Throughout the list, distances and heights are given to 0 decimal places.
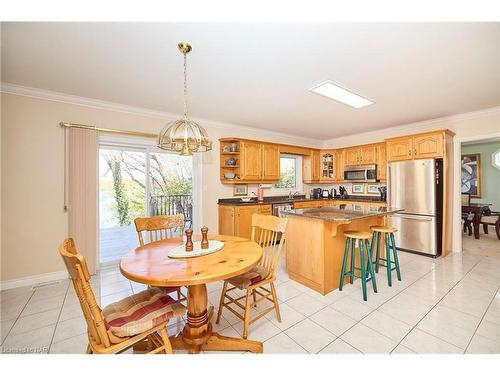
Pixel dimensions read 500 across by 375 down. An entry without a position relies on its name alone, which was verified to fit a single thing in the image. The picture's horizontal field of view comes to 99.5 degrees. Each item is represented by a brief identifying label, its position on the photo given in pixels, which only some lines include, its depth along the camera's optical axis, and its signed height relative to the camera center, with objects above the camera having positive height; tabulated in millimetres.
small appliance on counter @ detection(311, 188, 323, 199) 5740 -161
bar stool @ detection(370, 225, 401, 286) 2582 -689
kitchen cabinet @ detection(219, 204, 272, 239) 3885 -576
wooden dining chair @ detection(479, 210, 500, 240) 4773 -772
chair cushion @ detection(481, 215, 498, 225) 4781 -787
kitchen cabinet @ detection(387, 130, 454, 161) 3587 +726
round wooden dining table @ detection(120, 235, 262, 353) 1212 -500
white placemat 1550 -485
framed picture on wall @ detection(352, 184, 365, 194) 5316 -49
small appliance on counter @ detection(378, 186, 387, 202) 4620 -158
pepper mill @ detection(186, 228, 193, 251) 1648 -412
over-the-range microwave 4824 +329
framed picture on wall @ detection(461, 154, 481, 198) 6016 +307
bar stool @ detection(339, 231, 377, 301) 2293 -774
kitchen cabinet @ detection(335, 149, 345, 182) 5469 +617
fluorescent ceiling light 2666 +1275
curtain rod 2845 +883
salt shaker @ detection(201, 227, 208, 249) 1714 -416
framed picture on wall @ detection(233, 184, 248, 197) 4492 -42
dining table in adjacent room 4680 -593
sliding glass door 3553 +44
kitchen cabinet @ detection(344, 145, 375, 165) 4879 +767
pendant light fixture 1764 +446
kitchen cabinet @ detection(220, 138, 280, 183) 4258 +569
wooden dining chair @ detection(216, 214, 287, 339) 1725 -761
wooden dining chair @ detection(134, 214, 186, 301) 2213 -383
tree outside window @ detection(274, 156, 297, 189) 5411 +385
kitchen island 2418 -668
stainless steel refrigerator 3574 -299
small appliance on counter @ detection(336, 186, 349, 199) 5508 -164
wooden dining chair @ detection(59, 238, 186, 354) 1046 -771
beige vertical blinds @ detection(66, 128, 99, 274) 2887 -2
